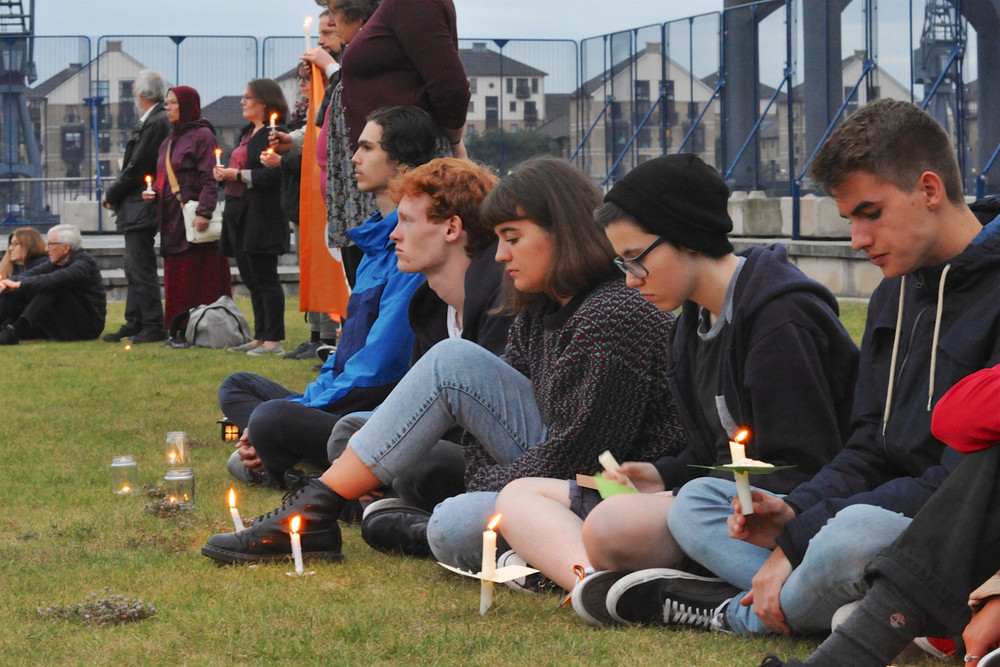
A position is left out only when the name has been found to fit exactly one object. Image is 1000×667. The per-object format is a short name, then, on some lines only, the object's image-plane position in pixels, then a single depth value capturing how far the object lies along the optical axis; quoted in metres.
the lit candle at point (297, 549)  7.67
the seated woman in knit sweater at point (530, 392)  7.26
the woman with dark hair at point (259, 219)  20.30
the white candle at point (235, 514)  8.03
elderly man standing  22.28
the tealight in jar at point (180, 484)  10.04
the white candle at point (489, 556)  6.48
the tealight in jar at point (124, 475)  10.80
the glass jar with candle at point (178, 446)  11.85
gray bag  21.37
